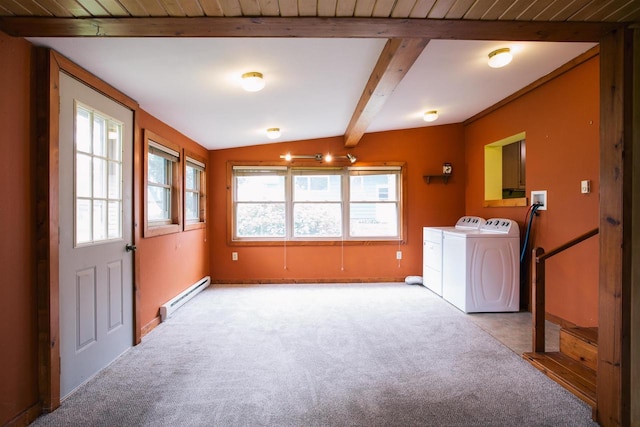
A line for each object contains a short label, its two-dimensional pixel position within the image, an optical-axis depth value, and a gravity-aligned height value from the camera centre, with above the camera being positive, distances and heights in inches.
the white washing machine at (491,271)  150.2 -27.4
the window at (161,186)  129.8 +12.1
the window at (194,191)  172.4 +12.2
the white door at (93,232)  82.7 -5.6
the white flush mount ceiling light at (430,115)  173.5 +52.9
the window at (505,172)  173.4 +24.5
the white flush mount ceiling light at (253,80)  101.9 +42.1
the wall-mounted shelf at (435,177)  209.3 +23.3
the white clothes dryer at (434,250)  177.6 -22.0
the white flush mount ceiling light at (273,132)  172.9 +43.3
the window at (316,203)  209.6 +6.3
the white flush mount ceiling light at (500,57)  106.8 +52.4
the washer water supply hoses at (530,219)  144.8 -3.2
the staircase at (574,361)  83.0 -44.4
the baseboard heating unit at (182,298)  138.4 -42.3
